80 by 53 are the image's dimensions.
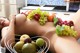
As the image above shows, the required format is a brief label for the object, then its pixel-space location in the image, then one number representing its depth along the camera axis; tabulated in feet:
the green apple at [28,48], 2.70
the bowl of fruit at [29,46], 2.70
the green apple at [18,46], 2.79
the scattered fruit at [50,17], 4.11
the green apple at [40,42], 2.95
